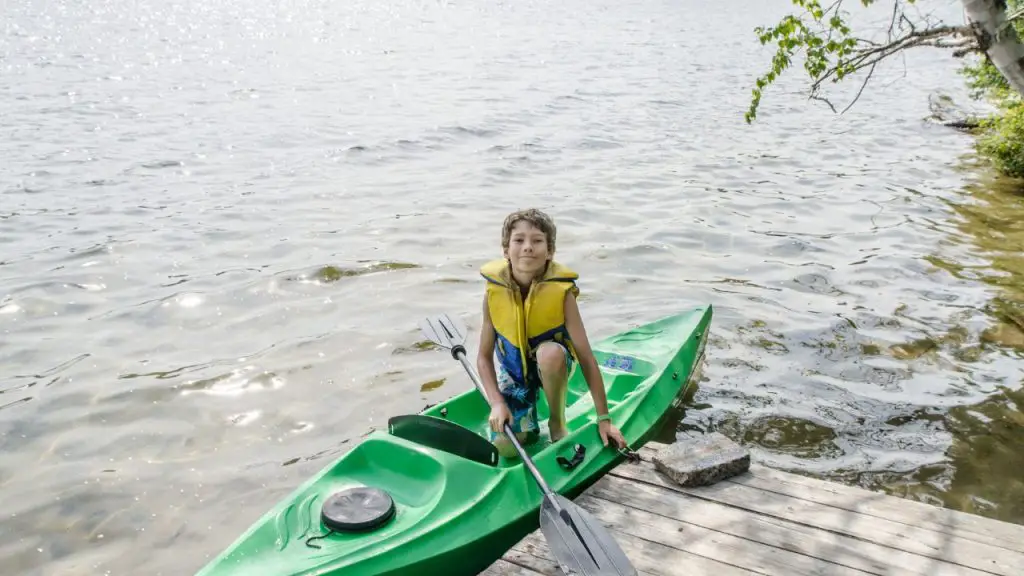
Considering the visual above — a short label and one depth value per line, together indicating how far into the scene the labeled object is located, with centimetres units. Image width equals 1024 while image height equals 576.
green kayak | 343
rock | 402
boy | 417
